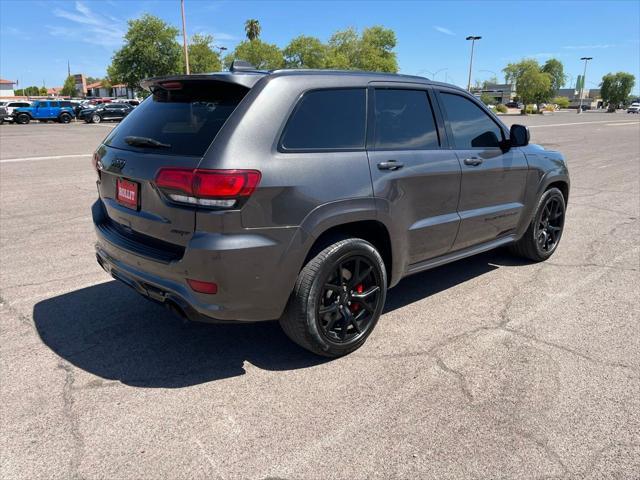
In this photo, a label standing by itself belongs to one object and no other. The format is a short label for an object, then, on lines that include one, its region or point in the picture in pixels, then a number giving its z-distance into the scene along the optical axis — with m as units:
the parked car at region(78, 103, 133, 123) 37.84
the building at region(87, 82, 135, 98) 112.31
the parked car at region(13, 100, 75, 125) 37.25
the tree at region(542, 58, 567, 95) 128.31
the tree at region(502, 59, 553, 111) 80.69
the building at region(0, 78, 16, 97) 106.94
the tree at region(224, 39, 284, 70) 75.39
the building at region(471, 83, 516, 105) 120.87
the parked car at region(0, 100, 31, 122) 36.31
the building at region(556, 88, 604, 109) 139.12
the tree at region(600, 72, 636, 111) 123.81
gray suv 2.76
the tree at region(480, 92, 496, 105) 74.79
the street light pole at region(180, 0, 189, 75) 44.50
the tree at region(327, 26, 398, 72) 82.25
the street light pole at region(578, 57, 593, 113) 102.31
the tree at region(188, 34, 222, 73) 64.06
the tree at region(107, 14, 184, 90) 51.75
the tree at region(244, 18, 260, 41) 102.05
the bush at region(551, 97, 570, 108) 112.06
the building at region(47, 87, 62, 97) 136.12
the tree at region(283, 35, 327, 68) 77.88
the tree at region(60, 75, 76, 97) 119.81
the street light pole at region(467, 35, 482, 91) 69.06
